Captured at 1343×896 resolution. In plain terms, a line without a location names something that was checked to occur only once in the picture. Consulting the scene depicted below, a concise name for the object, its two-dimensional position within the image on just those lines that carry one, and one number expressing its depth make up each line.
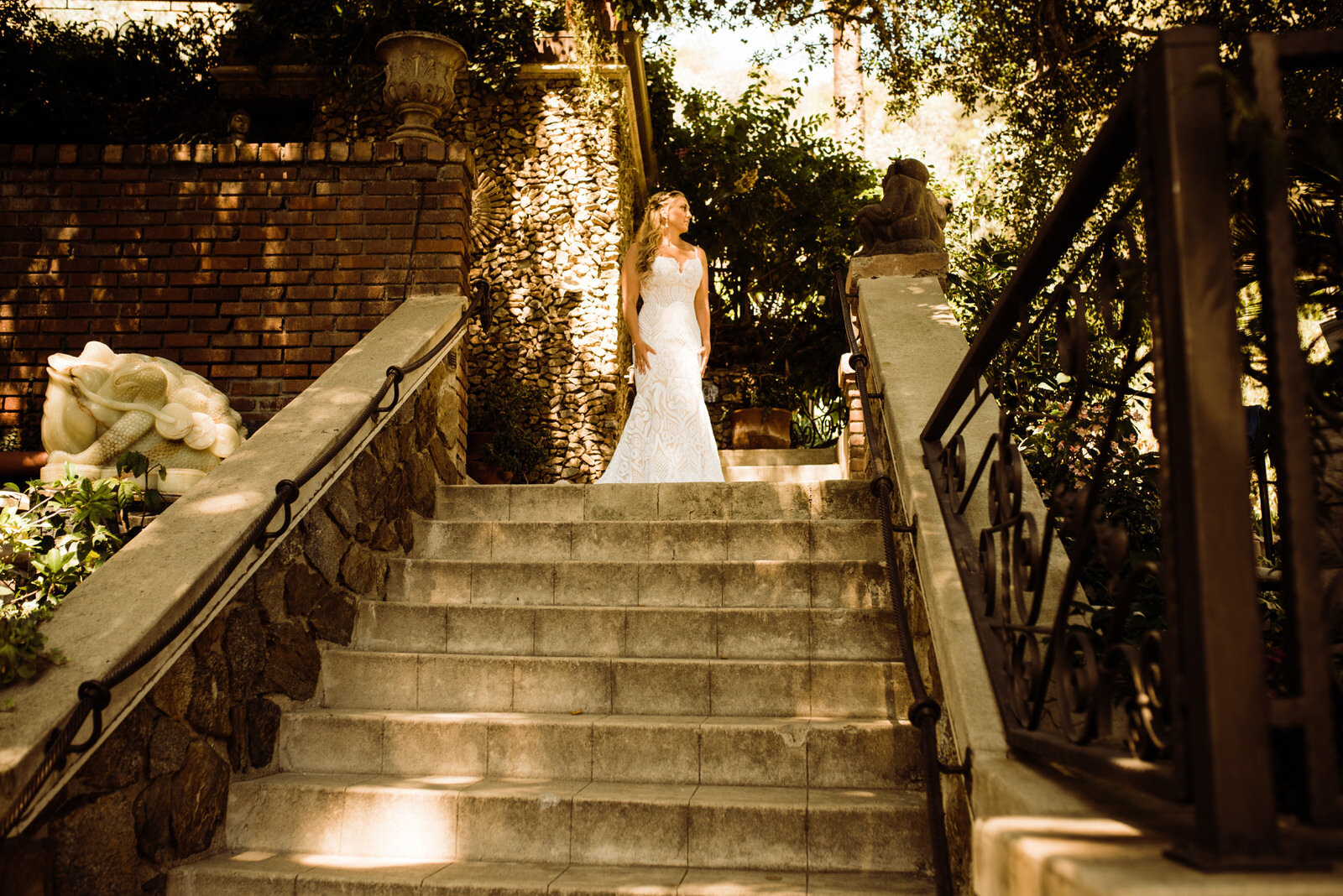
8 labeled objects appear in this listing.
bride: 5.87
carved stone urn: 5.59
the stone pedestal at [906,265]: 4.62
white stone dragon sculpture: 3.98
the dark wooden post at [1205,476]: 1.15
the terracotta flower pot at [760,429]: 9.68
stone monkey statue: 4.70
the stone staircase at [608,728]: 2.56
